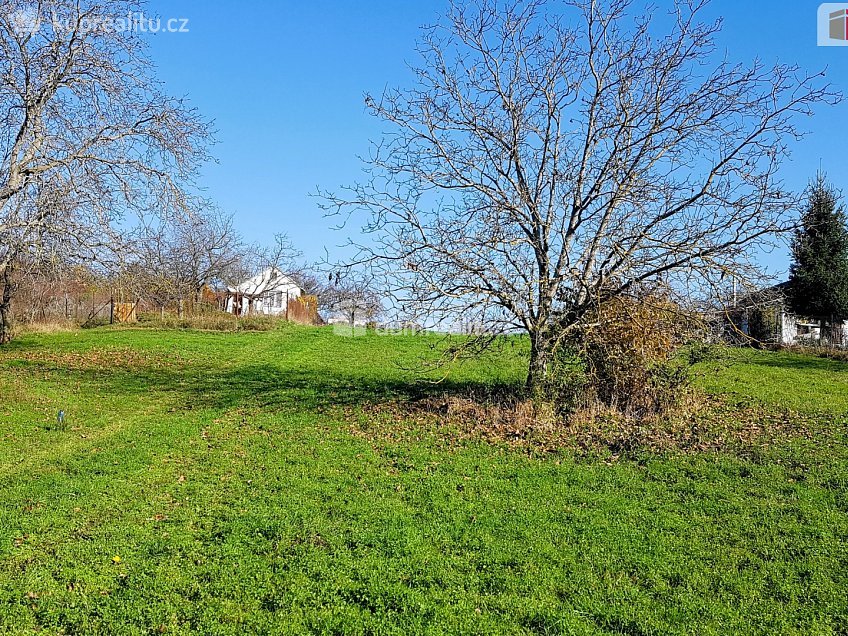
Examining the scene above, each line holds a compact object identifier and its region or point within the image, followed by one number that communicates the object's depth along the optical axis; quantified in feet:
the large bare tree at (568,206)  33.96
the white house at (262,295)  124.00
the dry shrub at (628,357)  35.73
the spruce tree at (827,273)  86.89
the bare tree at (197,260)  112.06
